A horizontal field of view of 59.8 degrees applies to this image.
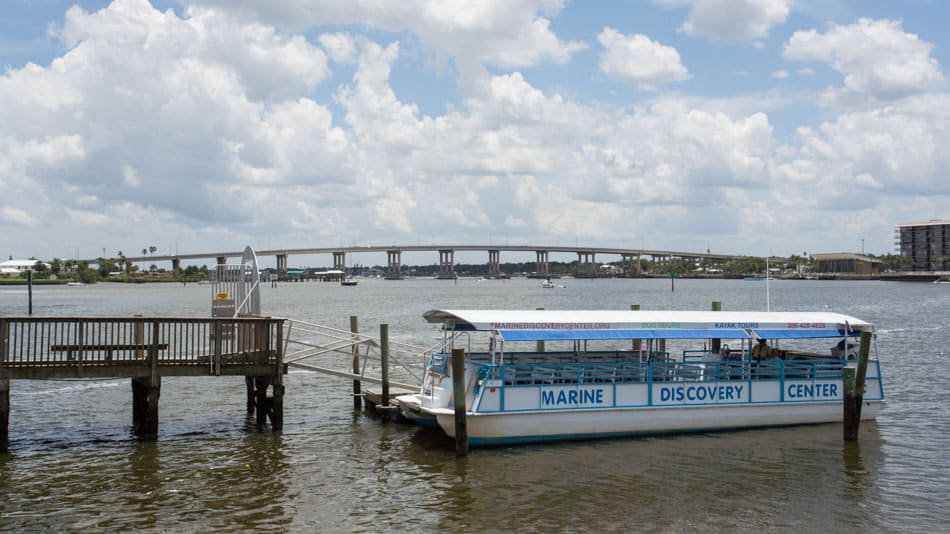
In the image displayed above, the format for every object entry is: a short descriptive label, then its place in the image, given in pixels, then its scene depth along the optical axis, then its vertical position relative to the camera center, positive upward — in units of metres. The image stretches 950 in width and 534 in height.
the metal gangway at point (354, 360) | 24.80 -4.21
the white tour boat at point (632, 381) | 21.31 -3.00
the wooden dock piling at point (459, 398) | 19.62 -3.06
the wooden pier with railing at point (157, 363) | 20.64 -2.34
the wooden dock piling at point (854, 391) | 22.28 -3.27
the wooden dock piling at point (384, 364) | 24.45 -2.70
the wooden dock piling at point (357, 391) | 27.36 -3.98
